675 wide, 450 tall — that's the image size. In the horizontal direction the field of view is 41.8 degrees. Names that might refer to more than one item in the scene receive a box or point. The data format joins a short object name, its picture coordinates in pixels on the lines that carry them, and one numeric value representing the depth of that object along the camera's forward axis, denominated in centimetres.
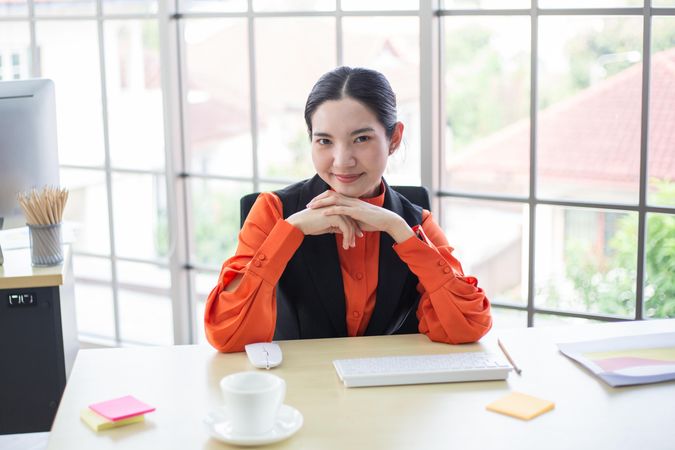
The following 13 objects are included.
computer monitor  248
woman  194
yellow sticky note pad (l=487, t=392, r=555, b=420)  155
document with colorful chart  170
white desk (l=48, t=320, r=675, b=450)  145
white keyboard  168
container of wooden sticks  241
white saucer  142
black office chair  231
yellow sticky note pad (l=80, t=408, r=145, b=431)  150
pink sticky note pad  152
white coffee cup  142
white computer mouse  177
